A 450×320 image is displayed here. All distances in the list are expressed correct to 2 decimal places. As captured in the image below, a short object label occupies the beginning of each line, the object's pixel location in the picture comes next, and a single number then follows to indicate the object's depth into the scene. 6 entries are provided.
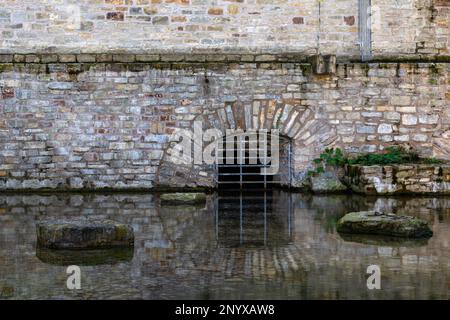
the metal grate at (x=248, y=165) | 13.46
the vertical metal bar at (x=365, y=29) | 13.29
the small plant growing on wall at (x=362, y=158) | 12.68
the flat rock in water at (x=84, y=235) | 6.32
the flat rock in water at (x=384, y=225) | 7.07
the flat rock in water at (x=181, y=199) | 10.41
